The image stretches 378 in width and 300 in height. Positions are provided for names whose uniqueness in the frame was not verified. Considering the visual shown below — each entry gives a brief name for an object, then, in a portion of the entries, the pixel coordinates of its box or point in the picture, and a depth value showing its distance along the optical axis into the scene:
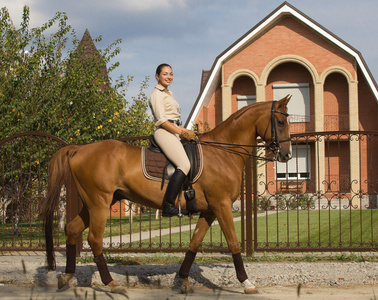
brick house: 31.17
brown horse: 6.30
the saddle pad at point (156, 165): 6.32
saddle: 6.27
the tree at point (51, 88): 13.66
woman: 6.18
